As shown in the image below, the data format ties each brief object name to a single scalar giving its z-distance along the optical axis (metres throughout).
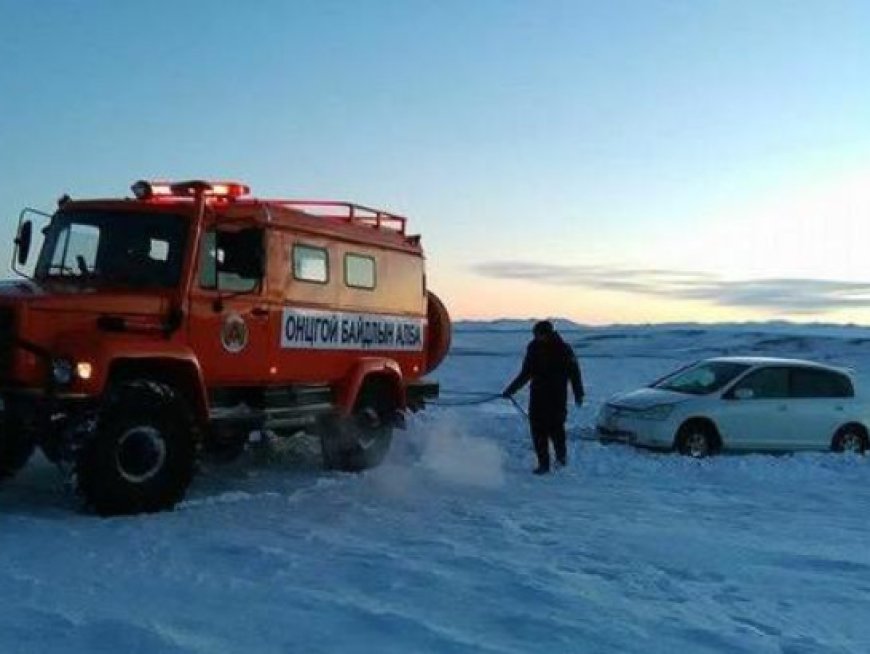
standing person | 12.65
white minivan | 15.03
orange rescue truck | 8.52
